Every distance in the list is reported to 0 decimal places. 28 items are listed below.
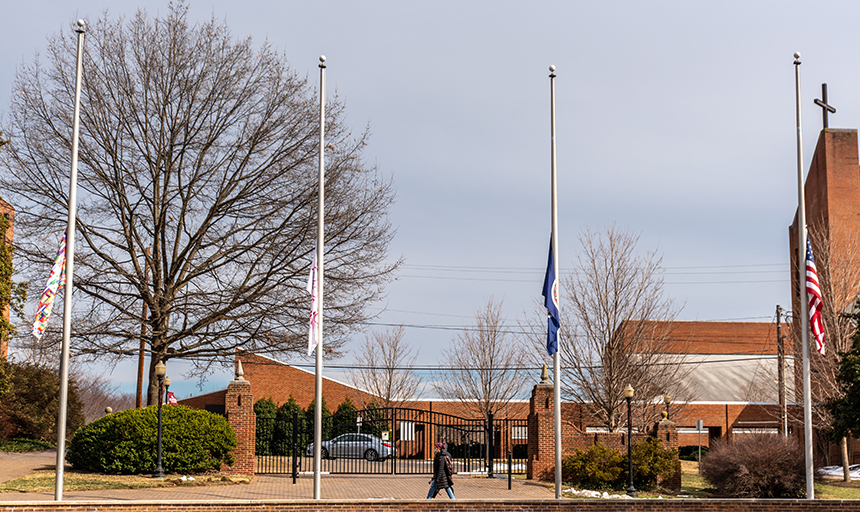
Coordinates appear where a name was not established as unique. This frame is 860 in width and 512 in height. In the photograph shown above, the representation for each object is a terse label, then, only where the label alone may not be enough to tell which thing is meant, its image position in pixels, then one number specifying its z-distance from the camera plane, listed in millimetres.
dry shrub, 22172
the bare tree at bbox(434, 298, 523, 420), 42688
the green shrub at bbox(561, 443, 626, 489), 22812
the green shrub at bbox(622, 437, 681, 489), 23094
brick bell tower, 38812
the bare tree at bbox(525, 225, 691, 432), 29188
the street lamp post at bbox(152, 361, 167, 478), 22172
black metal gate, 26156
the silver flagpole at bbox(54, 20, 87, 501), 14883
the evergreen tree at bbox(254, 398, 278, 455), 37312
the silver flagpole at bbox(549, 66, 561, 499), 16453
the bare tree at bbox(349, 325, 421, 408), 47031
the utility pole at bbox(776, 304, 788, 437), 34250
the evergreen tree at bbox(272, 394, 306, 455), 37094
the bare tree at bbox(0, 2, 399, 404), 24016
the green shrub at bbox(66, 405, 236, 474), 21703
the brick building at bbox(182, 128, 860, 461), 39000
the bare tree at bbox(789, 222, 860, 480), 30406
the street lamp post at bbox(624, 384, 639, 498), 21620
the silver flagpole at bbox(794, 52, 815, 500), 17531
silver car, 32844
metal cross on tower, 40194
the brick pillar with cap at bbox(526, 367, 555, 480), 24250
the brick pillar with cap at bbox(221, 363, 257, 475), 23438
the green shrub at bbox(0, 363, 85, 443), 33094
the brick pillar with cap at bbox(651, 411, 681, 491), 25250
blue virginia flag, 16828
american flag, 17391
